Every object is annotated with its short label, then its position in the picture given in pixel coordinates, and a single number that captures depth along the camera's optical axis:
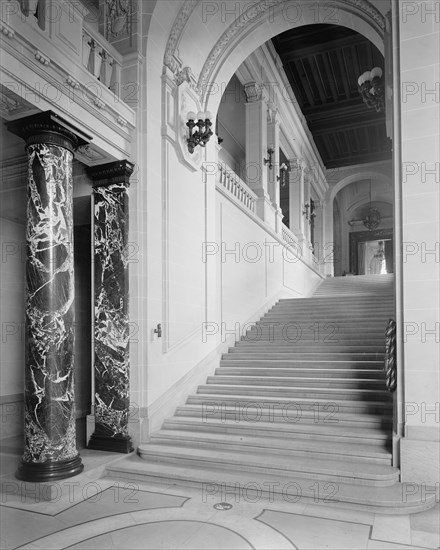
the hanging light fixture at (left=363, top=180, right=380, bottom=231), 22.34
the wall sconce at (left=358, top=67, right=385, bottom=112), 7.95
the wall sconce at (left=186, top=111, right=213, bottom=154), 7.76
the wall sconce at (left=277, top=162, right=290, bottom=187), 13.84
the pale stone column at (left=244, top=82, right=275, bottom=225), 12.66
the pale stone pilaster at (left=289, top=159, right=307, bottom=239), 17.17
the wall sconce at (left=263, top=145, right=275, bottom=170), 13.13
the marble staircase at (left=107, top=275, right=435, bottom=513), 5.24
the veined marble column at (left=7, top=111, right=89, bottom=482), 5.32
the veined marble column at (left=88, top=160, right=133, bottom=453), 6.48
